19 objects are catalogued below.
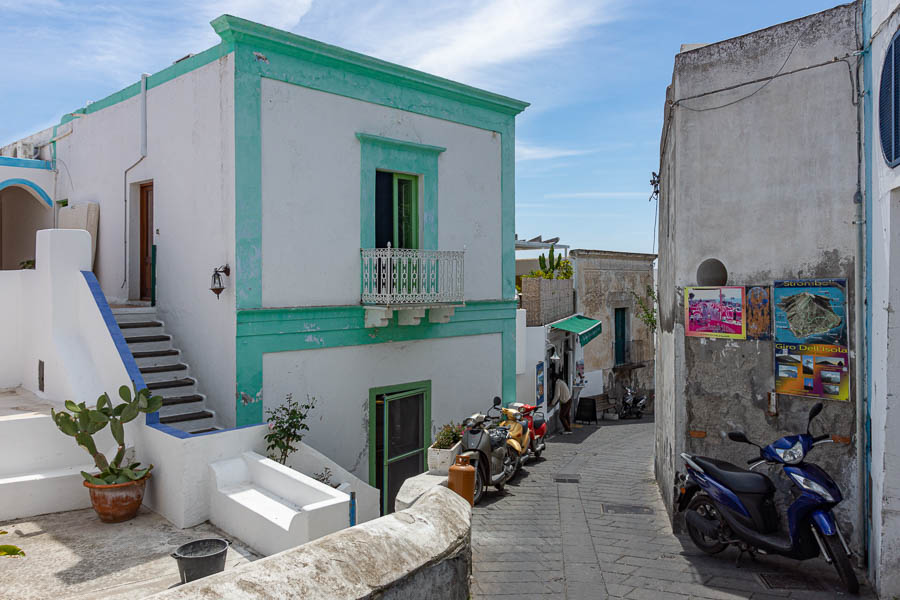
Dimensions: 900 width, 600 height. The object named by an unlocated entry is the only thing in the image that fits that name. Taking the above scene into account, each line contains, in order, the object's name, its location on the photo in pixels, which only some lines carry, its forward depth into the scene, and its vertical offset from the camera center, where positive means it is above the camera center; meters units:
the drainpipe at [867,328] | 6.23 -0.29
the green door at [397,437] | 10.45 -2.25
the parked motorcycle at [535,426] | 12.02 -2.39
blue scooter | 5.79 -2.01
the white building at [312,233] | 8.90 +1.06
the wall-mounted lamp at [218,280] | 8.70 +0.28
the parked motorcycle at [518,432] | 10.37 -2.22
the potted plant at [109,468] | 6.50 -1.70
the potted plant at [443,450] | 9.14 -2.13
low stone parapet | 2.82 -1.32
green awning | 17.64 -0.76
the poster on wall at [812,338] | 6.53 -0.41
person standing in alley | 17.72 -2.78
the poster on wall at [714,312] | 7.20 -0.15
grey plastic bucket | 4.87 -1.91
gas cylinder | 7.50 -2.07
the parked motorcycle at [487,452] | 9.04 -2.15
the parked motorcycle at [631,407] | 20.75 -3.41
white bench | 5.60 -1.90
